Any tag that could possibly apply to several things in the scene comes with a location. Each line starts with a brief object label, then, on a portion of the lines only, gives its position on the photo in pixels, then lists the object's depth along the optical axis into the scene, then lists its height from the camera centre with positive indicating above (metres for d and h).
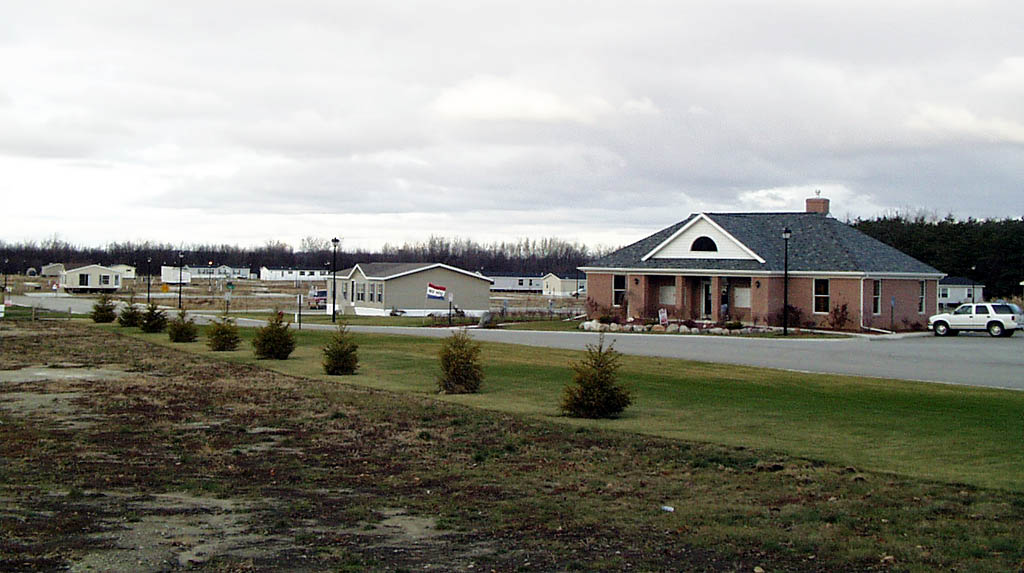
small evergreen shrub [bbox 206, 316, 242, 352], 31.80 -1.39
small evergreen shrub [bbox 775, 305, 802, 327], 45.69 -0.79
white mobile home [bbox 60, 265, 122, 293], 110.81 +1.71
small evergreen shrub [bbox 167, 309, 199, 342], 36.69 -1.38
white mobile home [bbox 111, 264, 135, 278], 136.38 +3.56
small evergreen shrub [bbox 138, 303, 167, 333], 43.88 -1.24
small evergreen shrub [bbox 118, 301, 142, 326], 47.44 -1.11
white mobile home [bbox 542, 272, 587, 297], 130.88 +1.92
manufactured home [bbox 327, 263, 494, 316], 63.75 +0.53
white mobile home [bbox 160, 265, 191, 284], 134.00 +2.90
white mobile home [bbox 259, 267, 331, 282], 159.00 +3.70
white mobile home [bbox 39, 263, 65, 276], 146.99 +3.87
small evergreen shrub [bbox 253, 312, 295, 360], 27.91 -1.35
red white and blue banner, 65.38 +0.39
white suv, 41.81 -0.78
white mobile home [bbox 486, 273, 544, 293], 141.38 +2.18
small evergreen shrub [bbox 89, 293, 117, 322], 52.62 -0.96
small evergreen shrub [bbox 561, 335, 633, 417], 15.56 -1.58
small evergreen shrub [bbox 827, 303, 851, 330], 44.34 -0.74
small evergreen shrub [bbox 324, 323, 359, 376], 23.22 -1.52
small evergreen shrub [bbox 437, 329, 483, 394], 19.11 -1.48
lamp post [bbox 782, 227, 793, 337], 41.05 +0.10
